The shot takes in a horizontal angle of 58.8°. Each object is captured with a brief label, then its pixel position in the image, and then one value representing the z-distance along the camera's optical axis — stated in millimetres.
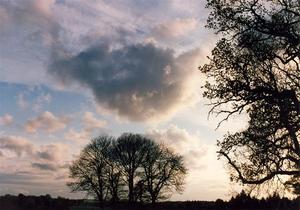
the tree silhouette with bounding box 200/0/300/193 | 13155
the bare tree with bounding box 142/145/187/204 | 47544
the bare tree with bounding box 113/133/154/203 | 47776
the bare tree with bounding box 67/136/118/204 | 47875
